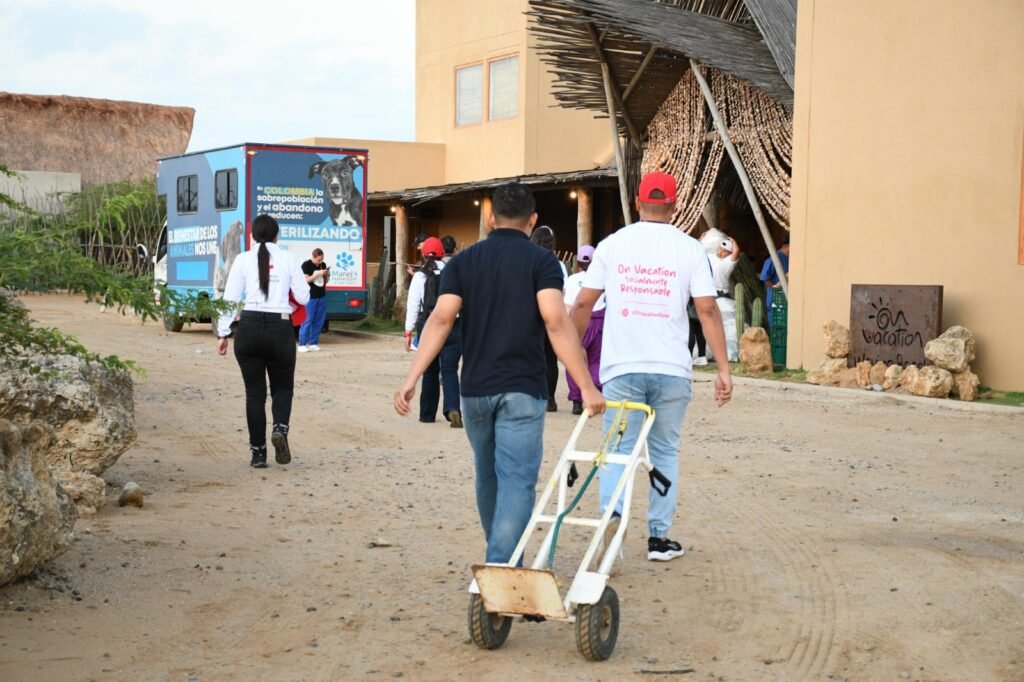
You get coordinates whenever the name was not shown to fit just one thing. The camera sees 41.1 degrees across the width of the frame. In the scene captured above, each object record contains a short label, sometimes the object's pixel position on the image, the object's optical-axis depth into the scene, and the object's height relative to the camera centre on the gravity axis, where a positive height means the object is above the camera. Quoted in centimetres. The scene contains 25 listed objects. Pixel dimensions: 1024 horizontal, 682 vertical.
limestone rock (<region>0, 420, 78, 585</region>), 523 -104
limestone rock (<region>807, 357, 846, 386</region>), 1495 -134
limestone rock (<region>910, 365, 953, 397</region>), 1362 -130
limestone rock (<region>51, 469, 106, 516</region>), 714 -129
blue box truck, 2139 +62
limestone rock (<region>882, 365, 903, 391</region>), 1423 -132
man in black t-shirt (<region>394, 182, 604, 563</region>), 511 -38
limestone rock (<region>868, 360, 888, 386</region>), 1442 -129
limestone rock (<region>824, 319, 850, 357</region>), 1509 -98
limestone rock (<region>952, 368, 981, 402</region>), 1347 -131
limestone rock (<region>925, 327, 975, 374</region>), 1360 -97
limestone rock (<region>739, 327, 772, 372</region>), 1633 -120
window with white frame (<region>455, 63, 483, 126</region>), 3169 +358
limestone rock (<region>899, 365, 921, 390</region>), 1394 -128
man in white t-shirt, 605 -28
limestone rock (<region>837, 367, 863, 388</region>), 1462 -137
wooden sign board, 1414 -74
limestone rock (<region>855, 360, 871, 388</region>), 1452 -131
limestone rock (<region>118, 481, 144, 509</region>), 755 -140
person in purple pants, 1027 -65
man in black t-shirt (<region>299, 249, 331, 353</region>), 2025 -87
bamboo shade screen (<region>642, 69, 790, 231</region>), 1758 +148
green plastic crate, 1716 -94
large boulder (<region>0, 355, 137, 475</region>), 742 -94
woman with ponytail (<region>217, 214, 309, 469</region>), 886 -49
